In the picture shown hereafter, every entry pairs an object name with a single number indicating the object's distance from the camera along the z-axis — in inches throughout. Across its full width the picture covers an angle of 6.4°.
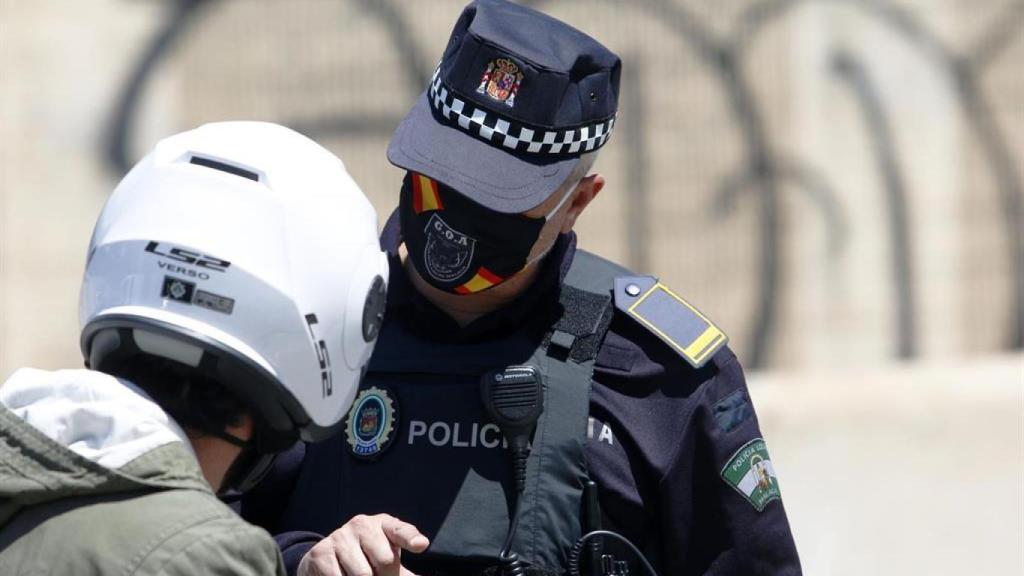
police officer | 371.0
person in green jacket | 351.2
